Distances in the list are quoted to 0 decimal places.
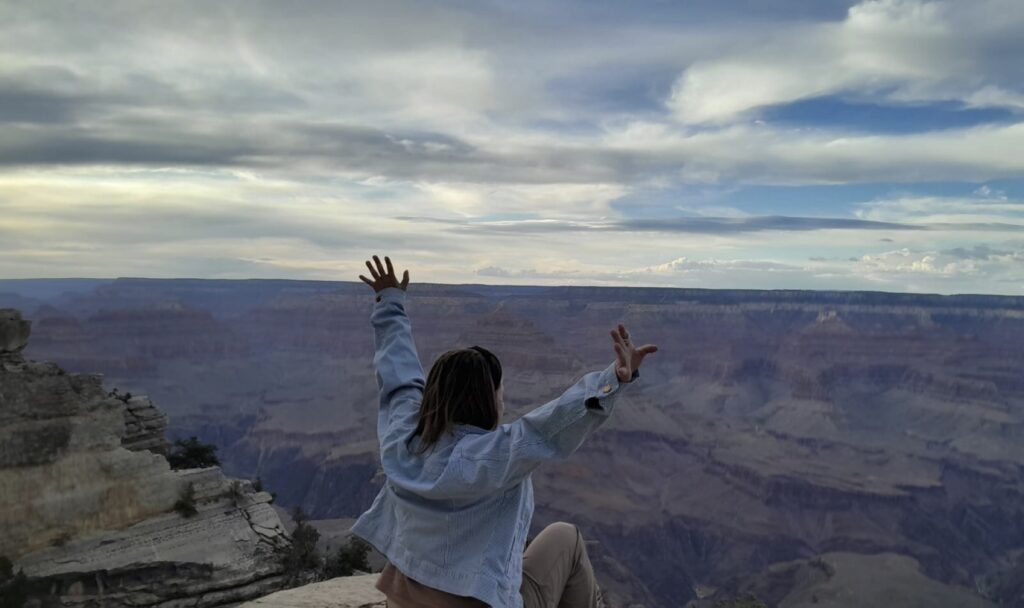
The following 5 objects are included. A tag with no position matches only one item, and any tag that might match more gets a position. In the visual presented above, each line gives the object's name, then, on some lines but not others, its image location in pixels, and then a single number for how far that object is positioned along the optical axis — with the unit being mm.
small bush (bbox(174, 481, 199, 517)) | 15070
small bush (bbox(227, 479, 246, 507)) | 15922
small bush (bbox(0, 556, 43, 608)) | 12013
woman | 2969
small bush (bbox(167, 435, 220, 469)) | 18906
